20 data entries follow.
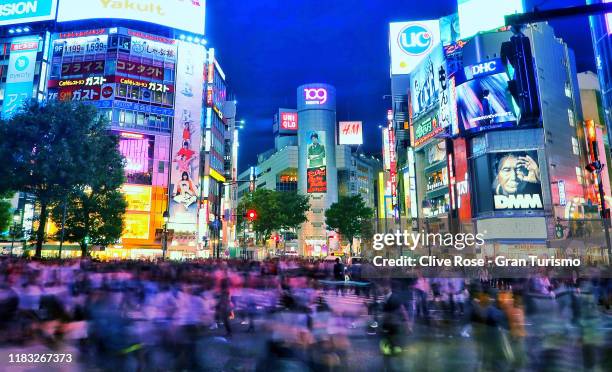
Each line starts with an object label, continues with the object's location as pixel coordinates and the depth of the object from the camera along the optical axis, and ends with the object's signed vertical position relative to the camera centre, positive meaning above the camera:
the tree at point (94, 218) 40.53 +4.04
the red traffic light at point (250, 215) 25.39 +2.57
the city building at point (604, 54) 48.25 +22.76
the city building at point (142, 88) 57.03 +22.92
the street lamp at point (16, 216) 53.65 +5.58
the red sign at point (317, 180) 99.12 +17.86
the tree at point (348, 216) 67.75 +6.59
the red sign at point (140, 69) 57.94 +25.38
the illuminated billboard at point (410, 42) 68.44 +33.61
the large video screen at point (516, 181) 41.28 +7.28
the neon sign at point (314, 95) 106.69 +39.81
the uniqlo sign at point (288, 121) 110.19 +34.78
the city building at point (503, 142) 41.22 +11.90
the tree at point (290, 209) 64.79 +7.59
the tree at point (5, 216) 45.38 +4.72
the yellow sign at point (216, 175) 65.75 +13.06
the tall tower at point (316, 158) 100.94 +23.93
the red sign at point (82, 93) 56.91 +21.66
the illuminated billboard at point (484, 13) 47.81 +26.81
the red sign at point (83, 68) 57.81 +25.34
